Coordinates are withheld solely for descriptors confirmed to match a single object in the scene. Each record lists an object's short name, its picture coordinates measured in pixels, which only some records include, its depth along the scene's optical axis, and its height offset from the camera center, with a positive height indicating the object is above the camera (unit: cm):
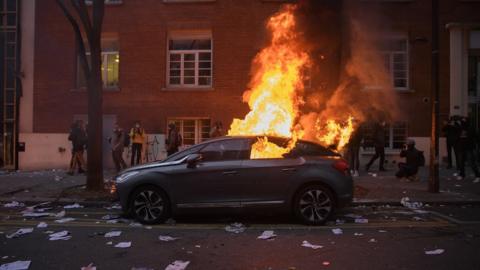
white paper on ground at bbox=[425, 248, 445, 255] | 622 -141
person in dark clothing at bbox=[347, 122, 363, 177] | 1387 -18
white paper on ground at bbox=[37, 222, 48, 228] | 796 -143
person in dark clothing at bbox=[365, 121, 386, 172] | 1492 +3
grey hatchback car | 798 -75
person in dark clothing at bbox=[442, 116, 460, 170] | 1380 +30
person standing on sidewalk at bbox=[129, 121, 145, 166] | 1581 -1
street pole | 1105 +75
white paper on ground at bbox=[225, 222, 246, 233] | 764 -140
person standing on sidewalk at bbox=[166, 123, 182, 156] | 1512 +0
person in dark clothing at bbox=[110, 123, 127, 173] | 1495 -23
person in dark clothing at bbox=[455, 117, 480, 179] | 1320 -6
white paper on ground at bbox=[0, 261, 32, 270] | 559 -148
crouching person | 1284 -53
